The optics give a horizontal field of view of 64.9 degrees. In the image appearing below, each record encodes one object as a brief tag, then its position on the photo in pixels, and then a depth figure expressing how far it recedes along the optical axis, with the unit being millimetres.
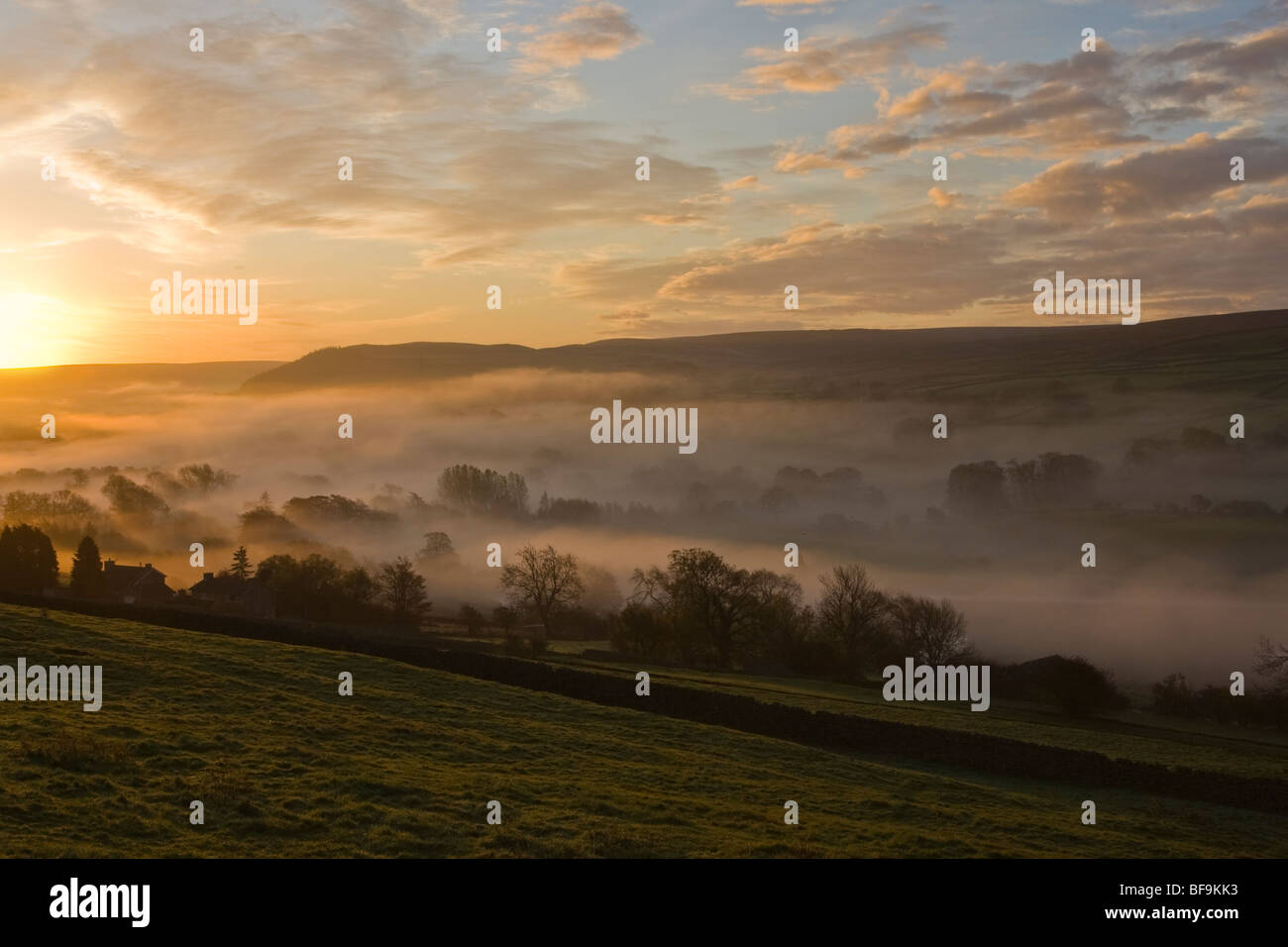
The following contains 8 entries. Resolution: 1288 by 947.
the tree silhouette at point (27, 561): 80188
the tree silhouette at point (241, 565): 107756
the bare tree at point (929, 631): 102312
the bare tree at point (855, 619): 86831
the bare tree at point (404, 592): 89250
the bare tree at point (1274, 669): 89188
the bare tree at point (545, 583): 108812
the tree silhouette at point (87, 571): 88438
